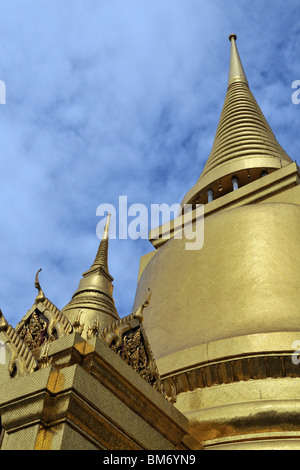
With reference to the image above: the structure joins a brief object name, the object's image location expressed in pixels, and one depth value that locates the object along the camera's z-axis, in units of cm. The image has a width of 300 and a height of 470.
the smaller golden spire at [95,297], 1011
